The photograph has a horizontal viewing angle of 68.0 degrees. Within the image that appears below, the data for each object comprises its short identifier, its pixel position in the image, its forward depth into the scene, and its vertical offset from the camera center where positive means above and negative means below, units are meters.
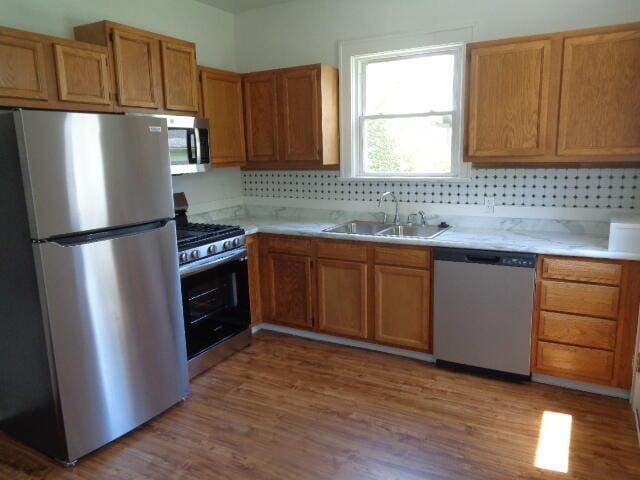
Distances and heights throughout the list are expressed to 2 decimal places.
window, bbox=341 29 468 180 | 3.51 +0.34
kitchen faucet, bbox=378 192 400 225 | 3.77 -0.34
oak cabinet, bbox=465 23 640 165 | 2.66 +0.32
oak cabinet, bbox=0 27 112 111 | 2.35 +0.49
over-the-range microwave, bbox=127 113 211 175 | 3.20 +0.12
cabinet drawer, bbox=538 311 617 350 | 2.71 -1.03
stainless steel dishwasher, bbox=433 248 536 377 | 2.84 -0.95
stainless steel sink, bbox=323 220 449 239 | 3.54 -0.56
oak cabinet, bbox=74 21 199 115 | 2.85 +0.61
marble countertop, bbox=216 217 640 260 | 2.71 -0.54
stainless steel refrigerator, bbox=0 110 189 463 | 2.08 -0.54
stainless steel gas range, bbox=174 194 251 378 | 3.04 -0.87
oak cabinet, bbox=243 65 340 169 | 3.64 +0.33
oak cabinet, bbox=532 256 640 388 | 2.64 -0.95
